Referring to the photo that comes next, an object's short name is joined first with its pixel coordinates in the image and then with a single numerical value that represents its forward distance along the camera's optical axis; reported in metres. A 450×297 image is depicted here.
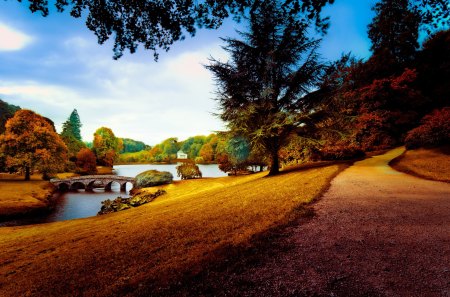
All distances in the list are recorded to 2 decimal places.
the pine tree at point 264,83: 15.70
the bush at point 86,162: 53.19
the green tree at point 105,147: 67.56
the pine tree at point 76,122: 81.72
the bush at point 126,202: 21.68
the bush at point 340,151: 20.59
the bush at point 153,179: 30.70
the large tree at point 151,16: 5.11
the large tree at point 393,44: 24.41
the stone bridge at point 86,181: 39.88
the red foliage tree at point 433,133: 15.14
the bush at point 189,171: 35.87
